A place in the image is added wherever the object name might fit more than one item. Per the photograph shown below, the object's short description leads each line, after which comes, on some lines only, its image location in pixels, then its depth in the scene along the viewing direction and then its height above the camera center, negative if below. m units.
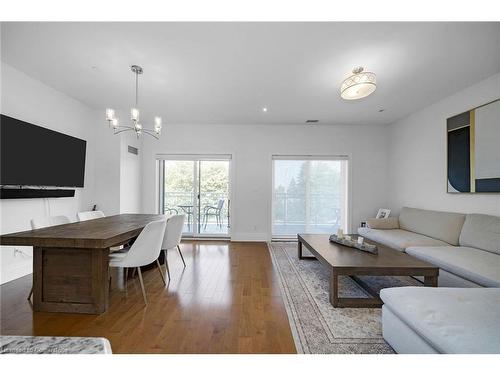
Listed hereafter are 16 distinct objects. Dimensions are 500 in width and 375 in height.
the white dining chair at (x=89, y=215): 3.10 -0.37
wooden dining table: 2.07 -0.80
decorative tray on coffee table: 2.68 -0.65
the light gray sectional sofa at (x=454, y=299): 1.20 -0.70
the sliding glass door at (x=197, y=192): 5.36 -0.03
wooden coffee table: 2.18 -0.71
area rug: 1.66 -1.09
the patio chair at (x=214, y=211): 5.44 -0.49
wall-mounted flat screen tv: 2.70 +0.45
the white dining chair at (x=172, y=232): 2.98 -0.54
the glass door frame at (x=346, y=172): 5.21 +0.43
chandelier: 2.65 +0.86
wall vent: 4.75 +0.83
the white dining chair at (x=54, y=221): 2.70 -0.39
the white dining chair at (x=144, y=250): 2.21 -0.59
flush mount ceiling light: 2.48 +1.17
